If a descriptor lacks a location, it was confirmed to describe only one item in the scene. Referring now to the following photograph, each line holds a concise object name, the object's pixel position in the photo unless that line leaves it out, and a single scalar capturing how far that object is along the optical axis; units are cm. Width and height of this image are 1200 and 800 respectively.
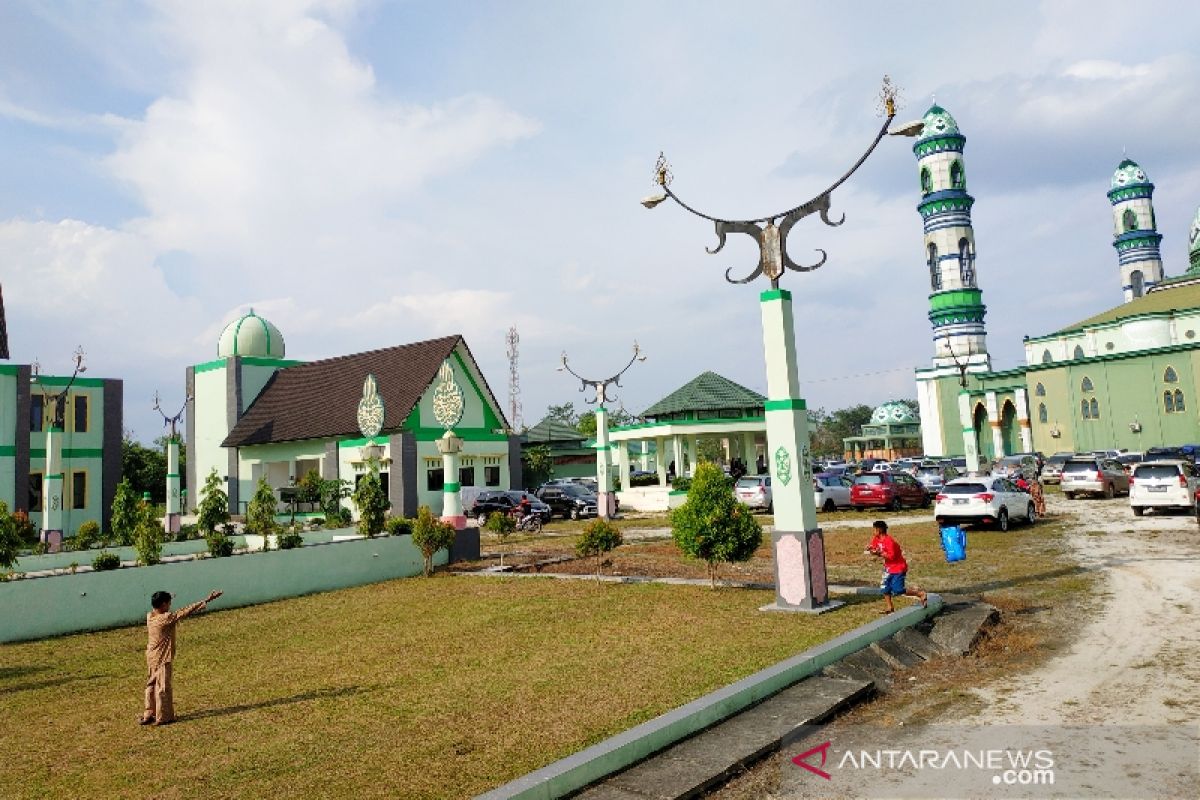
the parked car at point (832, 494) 3070
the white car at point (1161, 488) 2234
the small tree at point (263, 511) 2106
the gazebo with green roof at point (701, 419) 4284
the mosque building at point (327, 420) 3559
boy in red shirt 1088
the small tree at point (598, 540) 1573
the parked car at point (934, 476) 3578
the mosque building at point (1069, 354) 5512
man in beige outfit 759
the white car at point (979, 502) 2073
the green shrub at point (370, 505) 1945
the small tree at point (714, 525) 1306
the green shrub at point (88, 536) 2458
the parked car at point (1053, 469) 4144
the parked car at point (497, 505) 3099
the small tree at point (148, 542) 1509
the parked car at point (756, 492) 3098
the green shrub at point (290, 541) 1762
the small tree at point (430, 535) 1780
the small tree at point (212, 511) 2206
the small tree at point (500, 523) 2084
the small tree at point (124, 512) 2566
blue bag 1565
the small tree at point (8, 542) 1377
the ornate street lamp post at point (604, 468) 3238
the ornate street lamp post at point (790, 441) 1133
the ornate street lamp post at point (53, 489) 2914
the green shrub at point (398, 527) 1925
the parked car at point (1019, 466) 3832
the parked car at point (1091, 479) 2973
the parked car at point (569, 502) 3500
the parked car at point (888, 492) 2931
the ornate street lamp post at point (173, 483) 3382
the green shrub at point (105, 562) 1477
